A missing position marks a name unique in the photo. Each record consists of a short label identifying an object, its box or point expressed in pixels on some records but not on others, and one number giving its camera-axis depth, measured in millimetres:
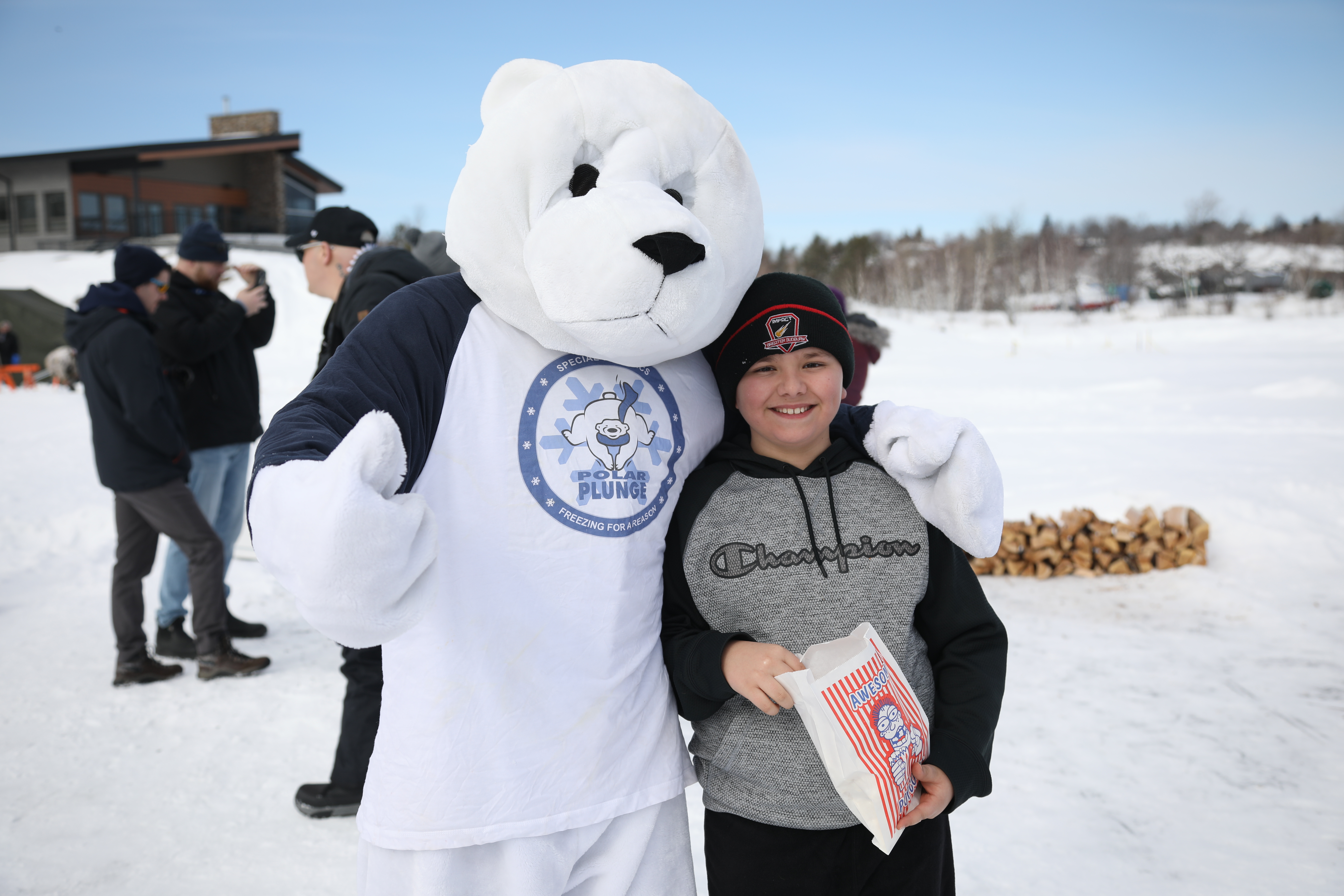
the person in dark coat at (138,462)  3836
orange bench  15266
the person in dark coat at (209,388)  4258
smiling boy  1489
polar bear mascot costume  1220
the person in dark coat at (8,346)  17312
